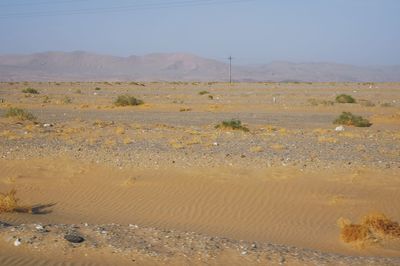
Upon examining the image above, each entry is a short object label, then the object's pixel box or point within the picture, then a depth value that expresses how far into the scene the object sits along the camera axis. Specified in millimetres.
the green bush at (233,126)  28384
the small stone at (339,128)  28895
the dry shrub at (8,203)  13508
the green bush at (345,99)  50594
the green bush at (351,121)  32594
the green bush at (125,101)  47562
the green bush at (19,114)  32316
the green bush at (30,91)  67056
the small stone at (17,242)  9711
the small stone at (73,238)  9930
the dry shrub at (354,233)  11492
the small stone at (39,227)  10550
